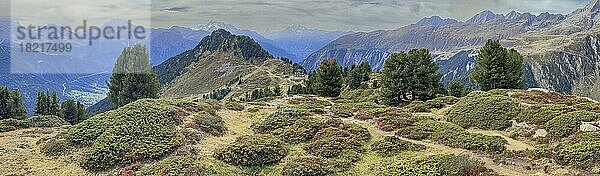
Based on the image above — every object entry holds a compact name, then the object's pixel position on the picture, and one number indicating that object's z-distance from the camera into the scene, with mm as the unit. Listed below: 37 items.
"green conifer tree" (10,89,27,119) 70562
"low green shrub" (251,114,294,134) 34919
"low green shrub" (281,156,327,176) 24553
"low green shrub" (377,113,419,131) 33234
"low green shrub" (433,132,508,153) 25705
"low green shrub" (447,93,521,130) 32469
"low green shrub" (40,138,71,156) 28422
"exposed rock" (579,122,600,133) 26141
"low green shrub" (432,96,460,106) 44712
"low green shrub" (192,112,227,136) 33406
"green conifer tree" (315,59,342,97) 76125
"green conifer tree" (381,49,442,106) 62550
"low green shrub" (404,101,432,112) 43406
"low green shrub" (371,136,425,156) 27125
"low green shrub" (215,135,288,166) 26906
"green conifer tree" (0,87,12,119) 69862
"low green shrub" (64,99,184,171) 26594
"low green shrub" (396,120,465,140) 30141
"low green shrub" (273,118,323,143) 30750
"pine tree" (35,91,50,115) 85938
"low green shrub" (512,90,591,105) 37812
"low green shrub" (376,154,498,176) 21953
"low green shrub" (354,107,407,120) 38281
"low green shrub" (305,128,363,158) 27648
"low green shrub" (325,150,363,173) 25297
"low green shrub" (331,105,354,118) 40981
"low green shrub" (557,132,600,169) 21578
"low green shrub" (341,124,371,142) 30109
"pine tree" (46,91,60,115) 86625
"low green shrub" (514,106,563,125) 30281
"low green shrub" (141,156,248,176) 24500
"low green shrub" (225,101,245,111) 45525
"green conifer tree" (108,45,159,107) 69875
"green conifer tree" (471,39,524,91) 62719
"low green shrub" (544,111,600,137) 26953
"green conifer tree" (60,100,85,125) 85694
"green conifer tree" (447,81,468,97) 76056
